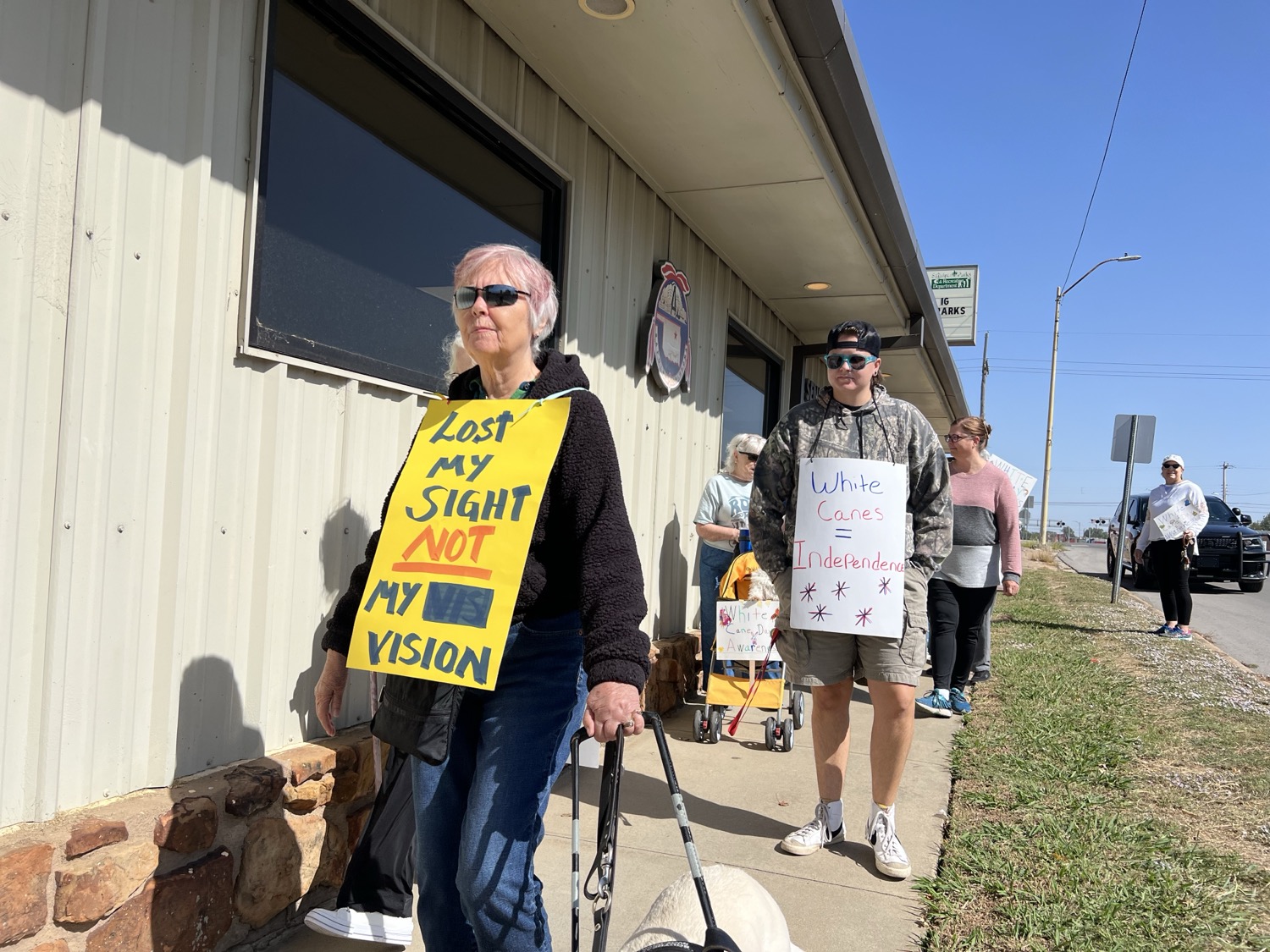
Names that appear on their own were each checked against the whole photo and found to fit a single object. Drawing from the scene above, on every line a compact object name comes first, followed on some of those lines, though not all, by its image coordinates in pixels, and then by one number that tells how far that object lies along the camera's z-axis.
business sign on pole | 20.66
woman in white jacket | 9.41
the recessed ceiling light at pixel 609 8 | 3.61
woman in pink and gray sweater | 6.20
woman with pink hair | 1.88
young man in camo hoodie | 3.51
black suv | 16.83
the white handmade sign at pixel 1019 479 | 8.73
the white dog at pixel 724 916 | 1.87
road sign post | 12.53
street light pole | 30.19
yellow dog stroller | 5.36
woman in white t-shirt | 5.89
